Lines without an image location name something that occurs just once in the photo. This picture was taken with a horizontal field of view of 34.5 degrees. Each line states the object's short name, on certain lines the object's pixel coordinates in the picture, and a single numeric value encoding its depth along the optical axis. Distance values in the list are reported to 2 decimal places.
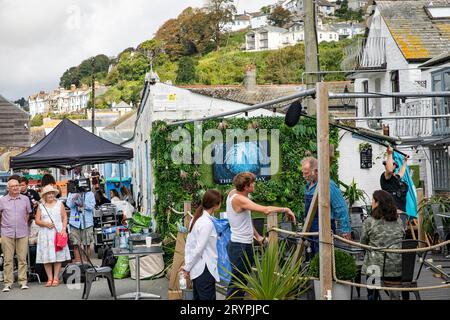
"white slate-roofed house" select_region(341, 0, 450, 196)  21.09
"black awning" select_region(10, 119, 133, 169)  14.71
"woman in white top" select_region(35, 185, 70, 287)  12.70
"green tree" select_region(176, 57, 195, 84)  105.31
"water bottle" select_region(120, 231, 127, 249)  11.20
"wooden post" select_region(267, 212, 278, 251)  9.14
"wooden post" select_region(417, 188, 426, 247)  14.29
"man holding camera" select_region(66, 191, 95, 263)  14.51
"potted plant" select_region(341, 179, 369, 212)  16.95
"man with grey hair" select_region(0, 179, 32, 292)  12.45
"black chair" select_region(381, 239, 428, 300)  8.03
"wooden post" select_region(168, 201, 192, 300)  10.88
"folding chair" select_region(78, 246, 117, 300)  10.73
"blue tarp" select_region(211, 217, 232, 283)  9.44
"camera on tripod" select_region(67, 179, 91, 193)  14.66
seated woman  8.12
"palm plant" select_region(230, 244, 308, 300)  7.96
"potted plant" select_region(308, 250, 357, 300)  7.93
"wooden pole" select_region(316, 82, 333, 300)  7.72
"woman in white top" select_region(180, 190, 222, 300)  8.16
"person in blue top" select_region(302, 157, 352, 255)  8.88
